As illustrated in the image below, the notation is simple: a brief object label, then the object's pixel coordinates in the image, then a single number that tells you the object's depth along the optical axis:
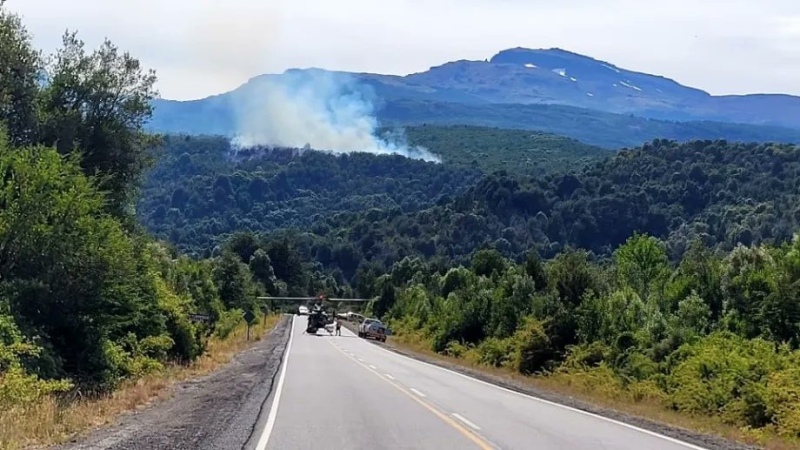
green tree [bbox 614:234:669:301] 70.13
